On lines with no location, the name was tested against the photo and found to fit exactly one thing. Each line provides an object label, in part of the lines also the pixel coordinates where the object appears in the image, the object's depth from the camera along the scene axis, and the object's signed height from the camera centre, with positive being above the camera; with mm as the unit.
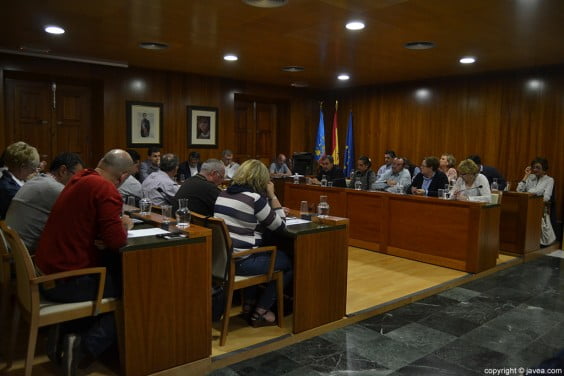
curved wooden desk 5246 -861
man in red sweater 2553 -493
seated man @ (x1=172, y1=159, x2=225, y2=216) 3693 -344
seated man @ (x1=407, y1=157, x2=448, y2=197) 5918 -278
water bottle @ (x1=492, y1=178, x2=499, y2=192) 5862 -350
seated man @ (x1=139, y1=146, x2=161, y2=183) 7012 -240
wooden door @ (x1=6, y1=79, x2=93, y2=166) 7188 +485
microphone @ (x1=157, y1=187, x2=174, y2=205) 4715 -463
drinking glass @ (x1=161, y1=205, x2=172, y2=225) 3367 -462
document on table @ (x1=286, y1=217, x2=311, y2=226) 3608 -539
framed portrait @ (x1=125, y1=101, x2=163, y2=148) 7832 +433
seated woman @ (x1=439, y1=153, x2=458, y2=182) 6887 -137
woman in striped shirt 3281 -447
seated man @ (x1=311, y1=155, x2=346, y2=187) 7098 -294
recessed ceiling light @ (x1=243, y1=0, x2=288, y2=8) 4070 +1311
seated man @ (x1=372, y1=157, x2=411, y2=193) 6527 -340
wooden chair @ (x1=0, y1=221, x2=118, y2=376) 2424 -853
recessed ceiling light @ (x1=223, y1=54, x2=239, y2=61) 6666 +1365
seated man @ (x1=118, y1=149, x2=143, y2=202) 4566 -393
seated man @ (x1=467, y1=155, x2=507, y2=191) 6762 -206
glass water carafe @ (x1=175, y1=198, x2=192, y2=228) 3154 -433
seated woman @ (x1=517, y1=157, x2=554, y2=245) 6605 -336
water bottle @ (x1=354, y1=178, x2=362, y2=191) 6534 -426
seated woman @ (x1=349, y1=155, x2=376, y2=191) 6656 -301
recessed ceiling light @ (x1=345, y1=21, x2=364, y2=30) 4754 +1338
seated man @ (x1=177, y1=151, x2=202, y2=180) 7801 -271
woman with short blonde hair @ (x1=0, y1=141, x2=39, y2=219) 3424 -158
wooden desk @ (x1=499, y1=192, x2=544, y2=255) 6066 -841
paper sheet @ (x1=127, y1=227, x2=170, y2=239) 2872 -526
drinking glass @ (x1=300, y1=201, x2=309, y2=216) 3858 -463
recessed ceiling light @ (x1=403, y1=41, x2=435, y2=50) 5628 +1358
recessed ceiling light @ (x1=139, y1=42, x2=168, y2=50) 5918 +1335
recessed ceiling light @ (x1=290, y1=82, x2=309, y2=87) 9398 +1407
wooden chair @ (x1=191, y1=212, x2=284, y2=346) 3137 -771
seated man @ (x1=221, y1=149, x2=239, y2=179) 8422 -170
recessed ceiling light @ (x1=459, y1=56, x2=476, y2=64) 6516 +1386
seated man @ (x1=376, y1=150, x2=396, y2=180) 7488 -74
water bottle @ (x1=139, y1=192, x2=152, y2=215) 3689 -458
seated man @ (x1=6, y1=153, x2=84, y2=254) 2900 -384
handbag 6605 -1014
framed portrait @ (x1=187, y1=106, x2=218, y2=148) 8516 +442
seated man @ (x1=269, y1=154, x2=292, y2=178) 9162 -289
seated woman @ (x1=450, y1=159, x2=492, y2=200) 5516 -302
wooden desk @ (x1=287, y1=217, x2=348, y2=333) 3381 -885
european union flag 9875 +50
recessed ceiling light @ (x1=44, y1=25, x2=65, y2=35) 5165 +1320
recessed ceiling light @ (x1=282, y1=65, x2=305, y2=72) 7512 +1386
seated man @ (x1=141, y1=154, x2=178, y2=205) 4715 -360
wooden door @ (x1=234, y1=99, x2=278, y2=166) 9742 +472
